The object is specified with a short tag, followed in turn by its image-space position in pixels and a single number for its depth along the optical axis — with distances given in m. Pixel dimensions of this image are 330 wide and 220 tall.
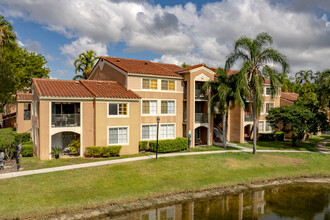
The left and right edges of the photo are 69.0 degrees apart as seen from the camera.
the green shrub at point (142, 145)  24.81
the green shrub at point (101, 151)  21.70
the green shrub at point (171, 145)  24.53
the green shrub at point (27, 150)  21.60
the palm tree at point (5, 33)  20.98
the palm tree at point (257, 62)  23.25
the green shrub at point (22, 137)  26.80
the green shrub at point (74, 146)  21.95
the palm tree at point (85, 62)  42.22
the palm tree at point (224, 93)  25.52
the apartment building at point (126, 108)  21.52
